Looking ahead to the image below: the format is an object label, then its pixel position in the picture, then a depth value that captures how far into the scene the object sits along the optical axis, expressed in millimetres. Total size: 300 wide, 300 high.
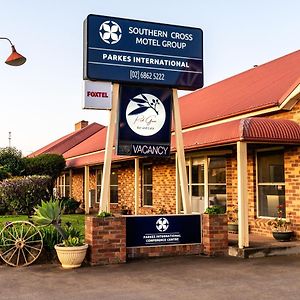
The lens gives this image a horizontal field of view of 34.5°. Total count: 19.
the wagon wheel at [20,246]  9875
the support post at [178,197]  15029
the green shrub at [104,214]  10156
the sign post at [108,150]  10688
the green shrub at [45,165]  25031
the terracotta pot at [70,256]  9492
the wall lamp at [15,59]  9531
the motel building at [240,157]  11047
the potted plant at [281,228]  11648
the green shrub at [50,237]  10305
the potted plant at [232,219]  13664
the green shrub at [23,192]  20344
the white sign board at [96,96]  14609
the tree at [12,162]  24609
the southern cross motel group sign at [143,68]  10773
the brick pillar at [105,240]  9891
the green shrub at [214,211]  10992
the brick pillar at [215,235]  10820
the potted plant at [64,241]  9516
